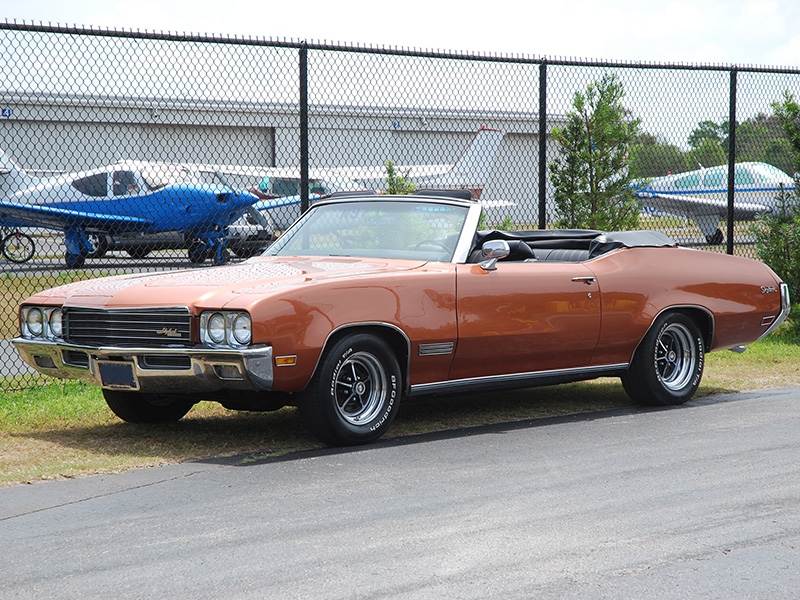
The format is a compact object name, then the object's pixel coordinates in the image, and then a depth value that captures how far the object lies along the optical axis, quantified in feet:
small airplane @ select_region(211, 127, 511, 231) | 72.49
